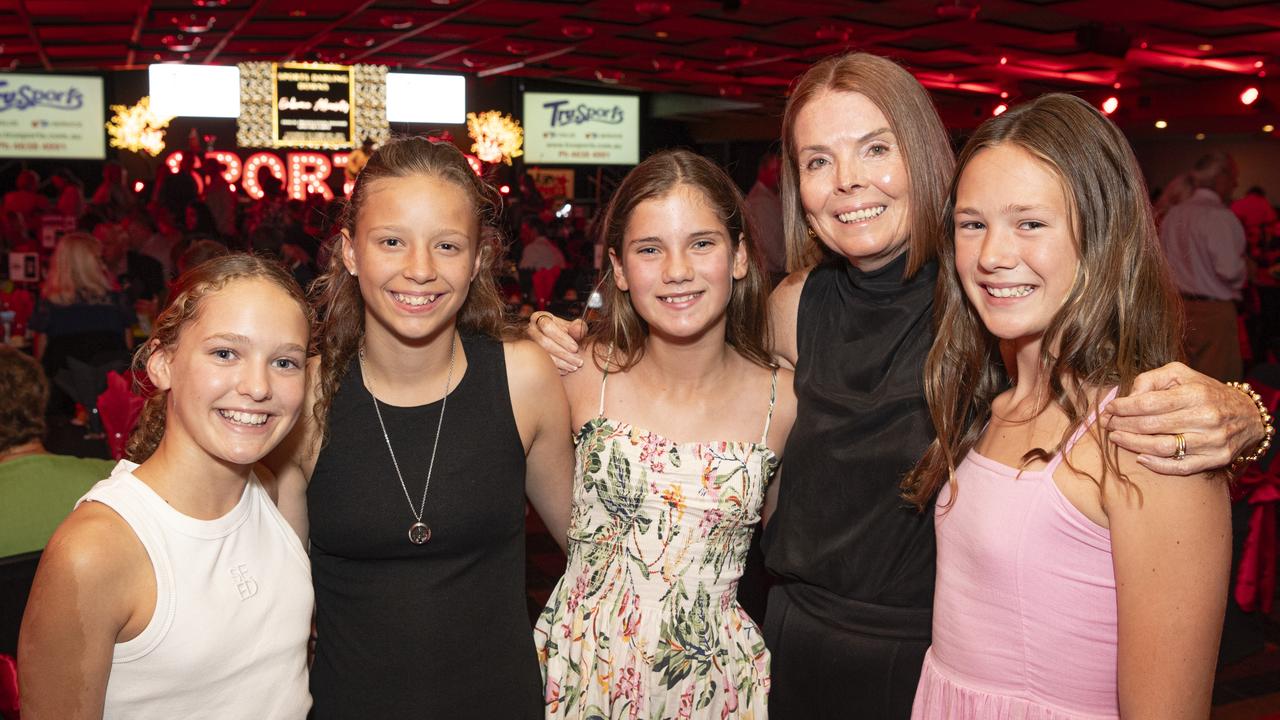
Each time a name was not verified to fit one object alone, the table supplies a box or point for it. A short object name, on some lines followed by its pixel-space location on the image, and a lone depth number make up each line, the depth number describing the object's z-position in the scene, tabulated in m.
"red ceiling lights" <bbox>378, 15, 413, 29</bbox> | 10.19
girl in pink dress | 1.29
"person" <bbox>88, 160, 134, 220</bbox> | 8.38
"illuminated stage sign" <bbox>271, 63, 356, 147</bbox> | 11.69
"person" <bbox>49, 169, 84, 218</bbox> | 11.60
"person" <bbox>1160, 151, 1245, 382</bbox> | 7.18
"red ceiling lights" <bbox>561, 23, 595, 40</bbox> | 10.80
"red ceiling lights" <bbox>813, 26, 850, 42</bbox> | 9.94
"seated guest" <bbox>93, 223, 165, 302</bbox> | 6.43
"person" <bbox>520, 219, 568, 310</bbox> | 8.33
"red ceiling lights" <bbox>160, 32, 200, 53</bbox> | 11.77
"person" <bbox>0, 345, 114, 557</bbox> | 2.56
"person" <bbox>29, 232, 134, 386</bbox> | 5.56
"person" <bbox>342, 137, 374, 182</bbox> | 8.97
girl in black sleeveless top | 1.82
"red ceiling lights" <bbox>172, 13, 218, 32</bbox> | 9.52
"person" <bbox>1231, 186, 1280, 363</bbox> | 9.20
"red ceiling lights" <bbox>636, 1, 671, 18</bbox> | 8.04
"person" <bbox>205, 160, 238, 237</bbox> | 10.12
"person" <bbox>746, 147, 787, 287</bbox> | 7.78
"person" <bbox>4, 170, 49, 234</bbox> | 10.65
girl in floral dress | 2.00
